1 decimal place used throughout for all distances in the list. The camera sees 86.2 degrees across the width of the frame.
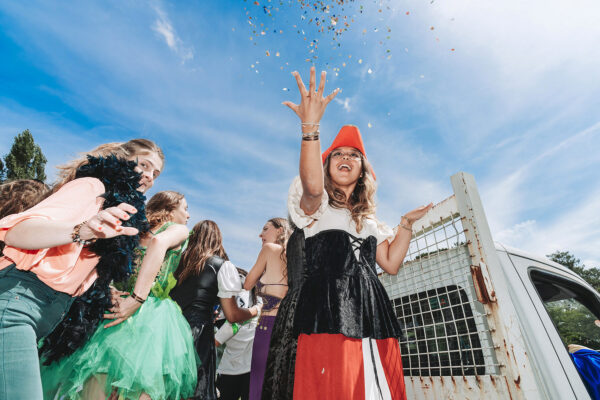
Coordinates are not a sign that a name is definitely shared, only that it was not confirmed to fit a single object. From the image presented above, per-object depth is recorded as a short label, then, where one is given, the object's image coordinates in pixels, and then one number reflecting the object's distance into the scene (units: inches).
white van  76.5
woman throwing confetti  58.6
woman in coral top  54.9
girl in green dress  77.8
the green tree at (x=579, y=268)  1736.0
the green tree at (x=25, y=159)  898.7
